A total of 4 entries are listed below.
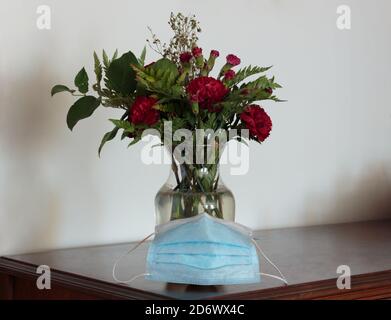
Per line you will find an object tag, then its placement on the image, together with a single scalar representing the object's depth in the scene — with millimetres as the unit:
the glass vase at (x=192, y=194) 1675
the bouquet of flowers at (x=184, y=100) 1625
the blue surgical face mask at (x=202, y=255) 1502
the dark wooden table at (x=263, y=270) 1479
